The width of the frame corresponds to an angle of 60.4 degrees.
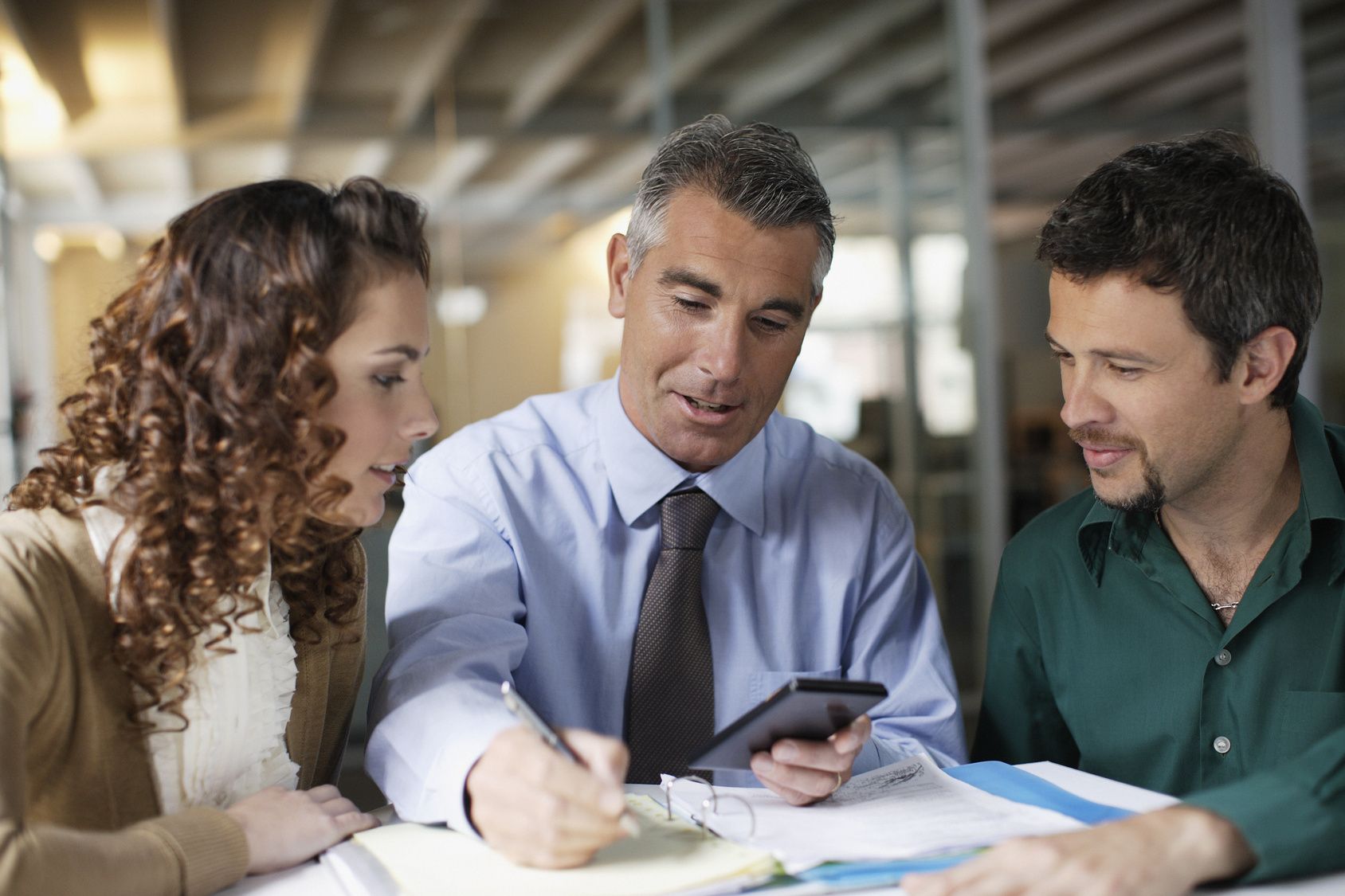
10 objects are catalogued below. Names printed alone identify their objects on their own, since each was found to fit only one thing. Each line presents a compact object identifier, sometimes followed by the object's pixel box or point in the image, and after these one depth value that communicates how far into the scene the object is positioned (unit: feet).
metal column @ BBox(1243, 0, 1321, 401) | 15.62
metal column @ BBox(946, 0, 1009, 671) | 15.21
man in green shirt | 5.37
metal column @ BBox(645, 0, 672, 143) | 14.25
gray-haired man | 5.69
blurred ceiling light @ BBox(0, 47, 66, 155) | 12.54
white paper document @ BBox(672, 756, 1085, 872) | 3.71
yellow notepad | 3.45
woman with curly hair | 3.82
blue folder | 3.53
